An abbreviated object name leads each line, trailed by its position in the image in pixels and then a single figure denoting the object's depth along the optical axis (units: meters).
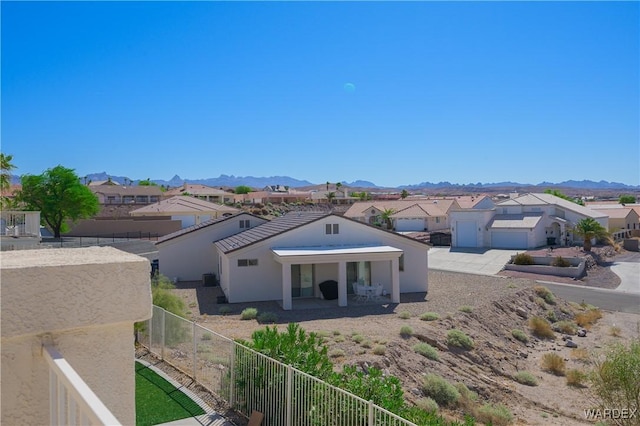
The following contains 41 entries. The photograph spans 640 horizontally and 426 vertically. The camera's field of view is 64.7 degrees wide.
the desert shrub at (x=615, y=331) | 25.16
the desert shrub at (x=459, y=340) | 19.55
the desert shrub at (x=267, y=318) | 20.92
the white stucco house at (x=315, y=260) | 25.05
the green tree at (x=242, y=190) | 148.89
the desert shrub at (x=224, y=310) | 22.57
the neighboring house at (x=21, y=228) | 17.50
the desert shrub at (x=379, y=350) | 15.98
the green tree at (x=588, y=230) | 48.75
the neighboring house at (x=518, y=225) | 53.28
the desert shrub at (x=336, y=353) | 15.40
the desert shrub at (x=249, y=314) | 21.58
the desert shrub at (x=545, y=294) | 30.95
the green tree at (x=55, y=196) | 54.81
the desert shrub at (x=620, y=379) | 13.25
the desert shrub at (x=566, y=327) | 25.88
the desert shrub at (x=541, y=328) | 24.92
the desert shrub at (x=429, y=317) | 21.61
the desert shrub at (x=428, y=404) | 13.06
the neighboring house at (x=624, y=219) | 69.16
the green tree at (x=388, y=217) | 67.12
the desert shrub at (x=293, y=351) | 9.75
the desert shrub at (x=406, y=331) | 18.57
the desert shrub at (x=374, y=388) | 8.84
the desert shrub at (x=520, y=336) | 23.59
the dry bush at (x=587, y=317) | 27.61
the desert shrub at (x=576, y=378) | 18.45
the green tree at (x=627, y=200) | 106.00
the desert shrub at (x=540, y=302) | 29.53
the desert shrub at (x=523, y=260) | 43.38
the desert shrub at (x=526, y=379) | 18.20
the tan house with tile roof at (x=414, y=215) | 67.44
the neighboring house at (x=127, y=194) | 100.12
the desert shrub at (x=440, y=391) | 14.59
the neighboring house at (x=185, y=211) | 60.81
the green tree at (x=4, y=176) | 25.28
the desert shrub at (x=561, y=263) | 42.37
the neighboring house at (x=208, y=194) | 110.81
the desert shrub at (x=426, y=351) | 17.44
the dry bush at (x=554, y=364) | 19.81
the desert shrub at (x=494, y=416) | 13.90
